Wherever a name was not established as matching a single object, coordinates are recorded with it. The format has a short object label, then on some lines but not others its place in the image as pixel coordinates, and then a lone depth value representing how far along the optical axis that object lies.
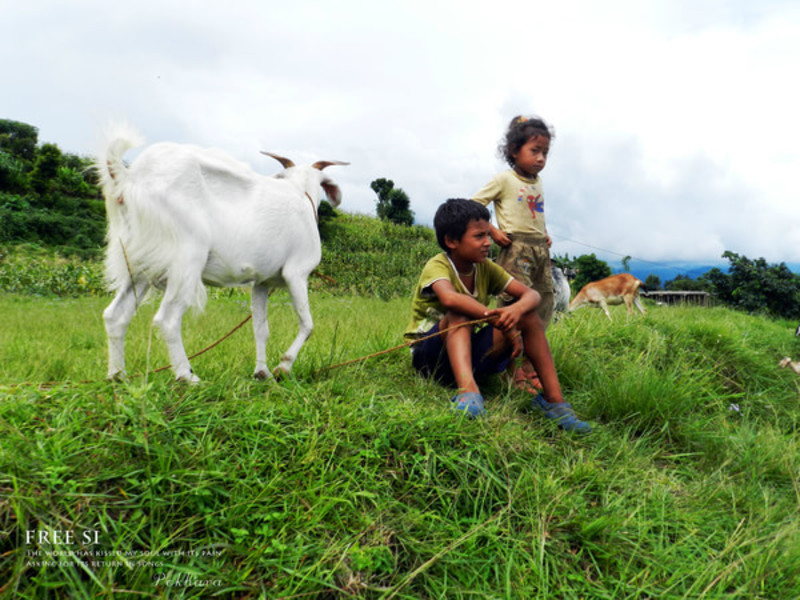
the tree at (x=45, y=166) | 17.20
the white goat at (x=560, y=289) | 6.02
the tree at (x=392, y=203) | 25.44
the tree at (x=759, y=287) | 10.61
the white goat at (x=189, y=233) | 2.20
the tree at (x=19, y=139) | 25.02
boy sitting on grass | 2.61
